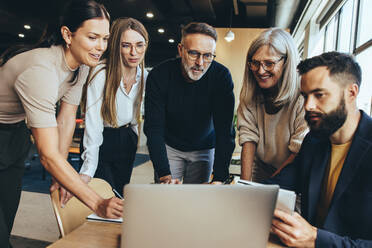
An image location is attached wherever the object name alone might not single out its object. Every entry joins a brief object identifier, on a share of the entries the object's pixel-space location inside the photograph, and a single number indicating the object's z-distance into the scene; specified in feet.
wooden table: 2.83
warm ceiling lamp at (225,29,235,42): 19.19
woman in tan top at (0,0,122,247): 3.42
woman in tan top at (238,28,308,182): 4.82
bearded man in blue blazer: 2.93
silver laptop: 1.90
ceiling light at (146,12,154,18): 22.49
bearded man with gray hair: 5.49
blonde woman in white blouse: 5.16
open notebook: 3.35
